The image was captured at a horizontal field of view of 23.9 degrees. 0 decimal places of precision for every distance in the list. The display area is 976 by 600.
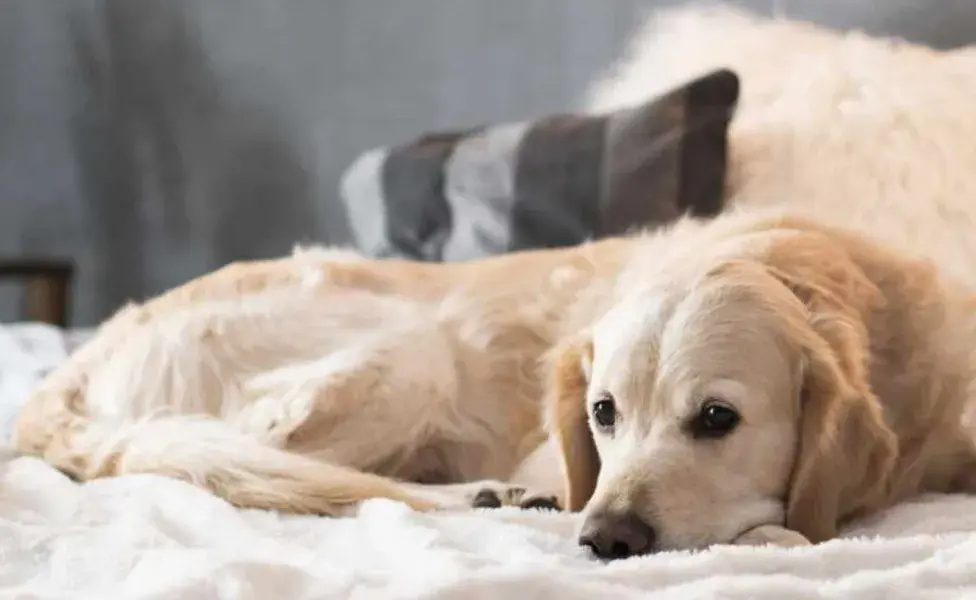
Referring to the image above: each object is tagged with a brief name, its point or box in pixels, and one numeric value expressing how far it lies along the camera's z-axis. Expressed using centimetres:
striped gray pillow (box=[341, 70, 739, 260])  182
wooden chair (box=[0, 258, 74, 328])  380
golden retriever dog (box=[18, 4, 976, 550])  137
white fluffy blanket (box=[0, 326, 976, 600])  119
